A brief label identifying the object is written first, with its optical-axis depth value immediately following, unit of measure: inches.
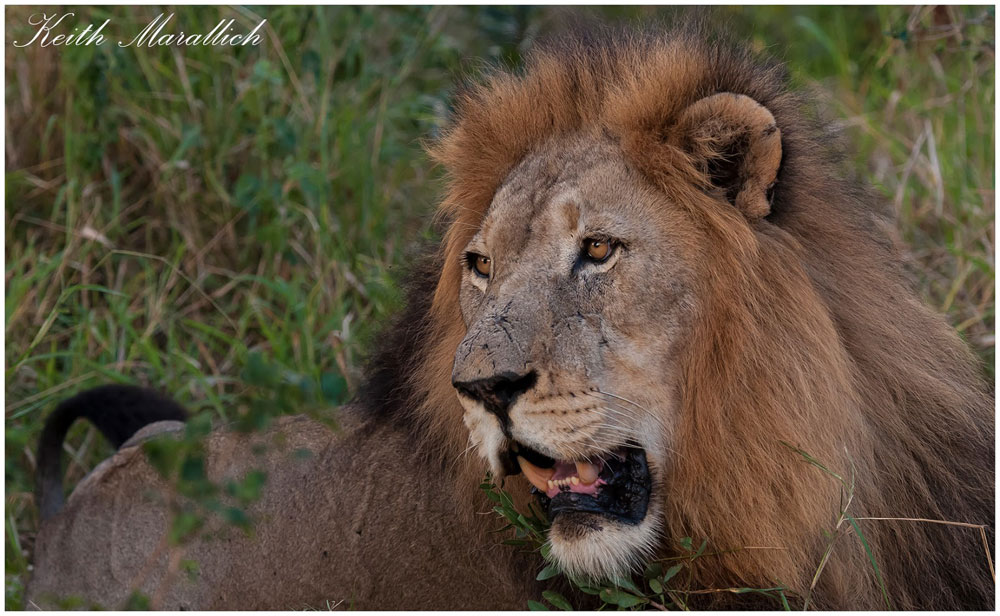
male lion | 204.5
